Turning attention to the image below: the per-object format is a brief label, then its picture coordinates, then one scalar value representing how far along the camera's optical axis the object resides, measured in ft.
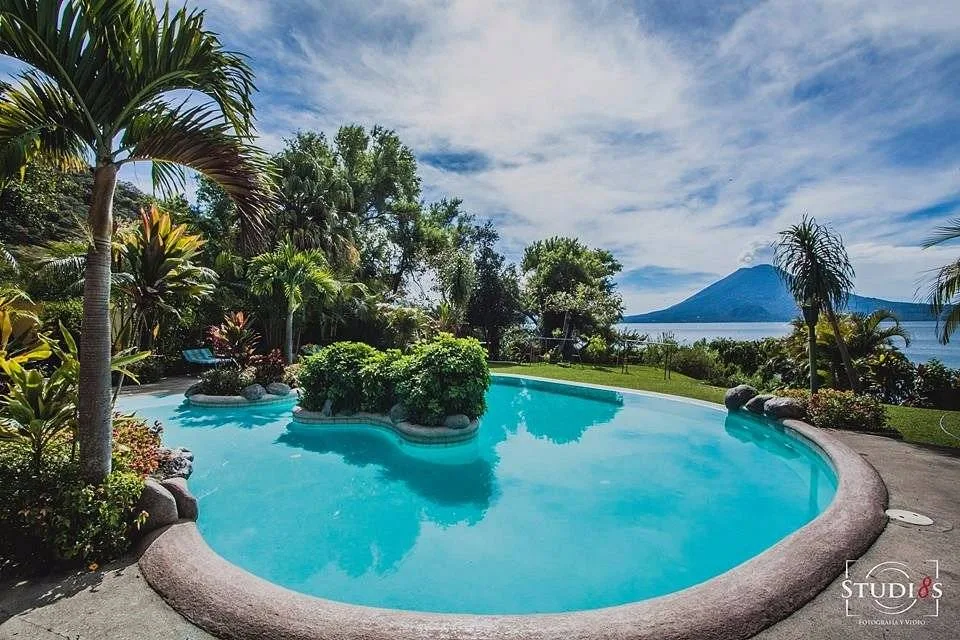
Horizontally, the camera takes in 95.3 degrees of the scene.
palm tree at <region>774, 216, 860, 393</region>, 34.37
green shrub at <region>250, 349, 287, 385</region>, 40.10
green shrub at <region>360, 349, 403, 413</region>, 31.07
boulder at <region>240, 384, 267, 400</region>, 37.27
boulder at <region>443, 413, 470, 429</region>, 28.60
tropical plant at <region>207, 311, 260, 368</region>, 39.93
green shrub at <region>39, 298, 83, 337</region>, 35.83
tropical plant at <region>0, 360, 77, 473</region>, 11.64
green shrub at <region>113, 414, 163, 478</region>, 14.44
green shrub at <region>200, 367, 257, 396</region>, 37.27
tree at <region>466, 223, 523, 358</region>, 74.18
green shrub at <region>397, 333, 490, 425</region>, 28.50
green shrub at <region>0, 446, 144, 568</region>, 10.43
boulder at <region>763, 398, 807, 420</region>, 29.27
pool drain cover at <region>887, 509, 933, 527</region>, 13.89
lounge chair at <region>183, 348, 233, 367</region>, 45.39
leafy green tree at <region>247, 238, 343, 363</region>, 46.50
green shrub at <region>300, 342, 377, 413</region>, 31.78
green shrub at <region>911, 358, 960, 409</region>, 36.32
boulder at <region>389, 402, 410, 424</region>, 29.84
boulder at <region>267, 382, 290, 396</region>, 38.99
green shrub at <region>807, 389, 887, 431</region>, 26.27
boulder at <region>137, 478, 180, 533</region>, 12.21
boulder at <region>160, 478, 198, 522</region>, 13.28
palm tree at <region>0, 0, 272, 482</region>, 10.40
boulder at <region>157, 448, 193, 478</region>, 18.61
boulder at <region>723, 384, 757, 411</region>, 34.63
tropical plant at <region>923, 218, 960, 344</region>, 25.39
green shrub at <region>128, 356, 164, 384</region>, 41.96
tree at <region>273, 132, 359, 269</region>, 55.47
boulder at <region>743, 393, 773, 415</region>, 32.40
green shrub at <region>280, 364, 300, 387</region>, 41.60
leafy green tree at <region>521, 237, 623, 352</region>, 77.56
